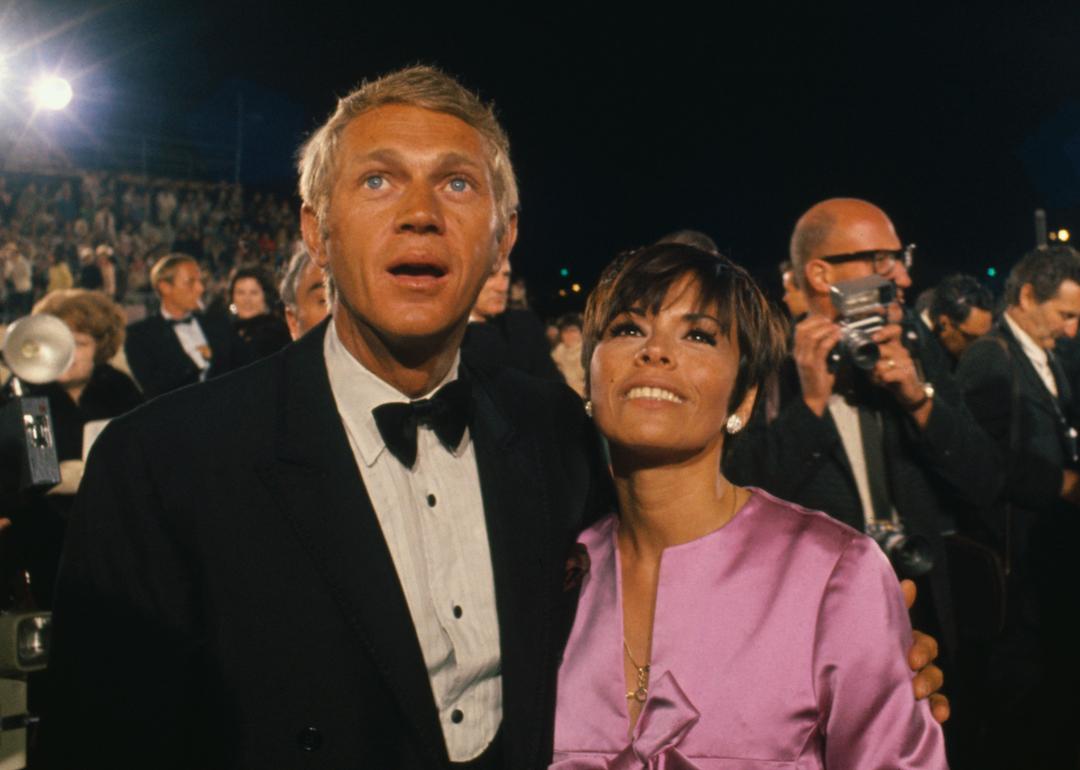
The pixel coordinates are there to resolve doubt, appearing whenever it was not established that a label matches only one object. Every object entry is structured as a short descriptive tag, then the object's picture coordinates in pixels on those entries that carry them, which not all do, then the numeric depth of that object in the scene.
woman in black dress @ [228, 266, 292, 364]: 4.82
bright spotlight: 14.10
